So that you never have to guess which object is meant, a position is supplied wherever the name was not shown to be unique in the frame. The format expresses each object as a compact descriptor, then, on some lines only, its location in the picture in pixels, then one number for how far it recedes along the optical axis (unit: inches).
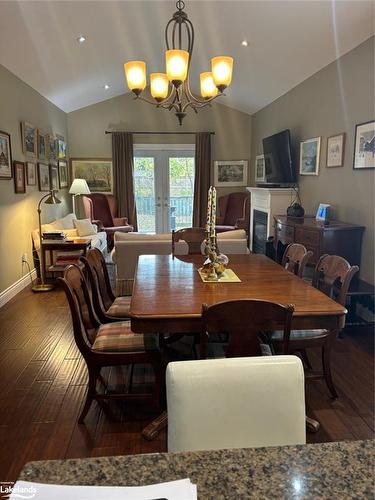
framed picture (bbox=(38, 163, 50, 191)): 221.1
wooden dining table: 72.8
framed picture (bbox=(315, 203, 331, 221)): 167.2
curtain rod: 308.3
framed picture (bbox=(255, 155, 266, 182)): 279.2
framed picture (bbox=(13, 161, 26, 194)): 181.8
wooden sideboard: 145.4
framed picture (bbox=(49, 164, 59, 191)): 247.4
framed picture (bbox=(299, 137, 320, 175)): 188.9
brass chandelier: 116.4
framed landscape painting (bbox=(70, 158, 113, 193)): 306.5
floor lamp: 181.0
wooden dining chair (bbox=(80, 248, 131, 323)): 101.3
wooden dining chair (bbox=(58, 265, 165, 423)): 82.0
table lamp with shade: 252.8
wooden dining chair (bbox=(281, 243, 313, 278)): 108.0
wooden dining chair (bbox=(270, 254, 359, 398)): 88.7
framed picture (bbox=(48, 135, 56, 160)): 243.9
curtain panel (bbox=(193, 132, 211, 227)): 309.1
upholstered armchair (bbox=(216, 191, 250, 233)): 300.3
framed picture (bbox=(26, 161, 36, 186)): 200.5
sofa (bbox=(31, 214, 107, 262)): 198.9
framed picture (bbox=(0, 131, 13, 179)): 165.6
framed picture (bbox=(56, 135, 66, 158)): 266.1
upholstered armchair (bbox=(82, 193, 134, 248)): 292.0
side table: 190.4
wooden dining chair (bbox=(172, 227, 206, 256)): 135.3
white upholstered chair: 37.9
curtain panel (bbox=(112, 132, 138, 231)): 303.5
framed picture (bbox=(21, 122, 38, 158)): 193.9
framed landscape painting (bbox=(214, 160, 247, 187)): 319.0
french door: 317.4
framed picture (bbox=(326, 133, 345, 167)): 162.6
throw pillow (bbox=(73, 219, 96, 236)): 228.4
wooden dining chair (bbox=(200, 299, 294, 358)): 65.5
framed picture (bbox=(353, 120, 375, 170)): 138.9
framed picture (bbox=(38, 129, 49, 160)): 221.7
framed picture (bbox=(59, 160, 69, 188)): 274.2
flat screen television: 214.7
